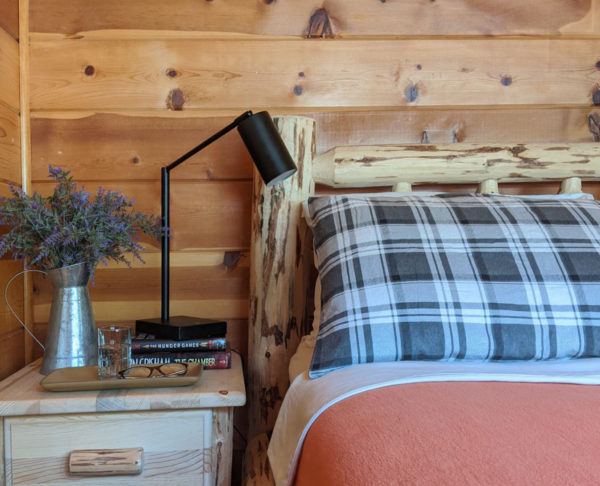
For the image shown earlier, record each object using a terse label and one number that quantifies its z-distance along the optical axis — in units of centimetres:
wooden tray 100
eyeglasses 105
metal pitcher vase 115
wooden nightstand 98
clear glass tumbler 105
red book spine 117
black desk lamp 114
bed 54
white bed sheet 81
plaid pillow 96
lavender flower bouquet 111
